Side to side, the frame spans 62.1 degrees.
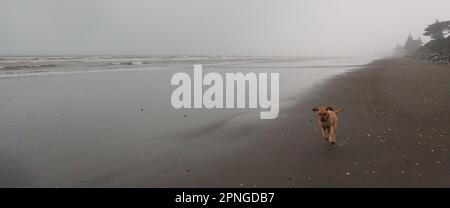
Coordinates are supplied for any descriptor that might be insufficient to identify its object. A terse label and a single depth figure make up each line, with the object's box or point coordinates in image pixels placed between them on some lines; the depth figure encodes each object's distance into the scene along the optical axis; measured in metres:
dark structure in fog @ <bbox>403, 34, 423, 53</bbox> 129.75
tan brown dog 8.49
